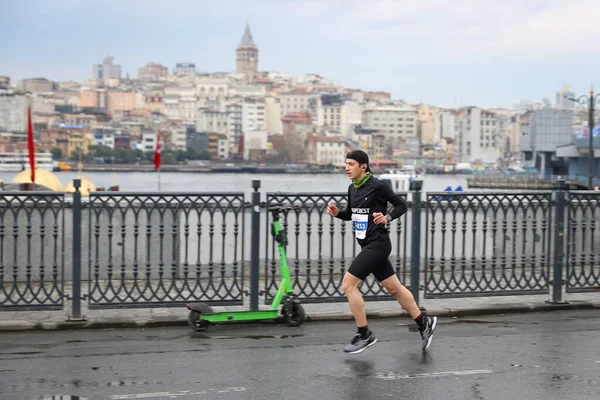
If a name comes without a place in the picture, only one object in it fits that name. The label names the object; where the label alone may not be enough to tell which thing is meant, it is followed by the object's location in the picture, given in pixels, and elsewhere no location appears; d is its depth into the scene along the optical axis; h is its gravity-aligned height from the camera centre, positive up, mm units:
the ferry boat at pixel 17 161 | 159500 -1426
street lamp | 44969 +2670
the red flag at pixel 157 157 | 57484 -148
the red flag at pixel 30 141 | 31634 +426
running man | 8180 -637
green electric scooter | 9297 -1504
